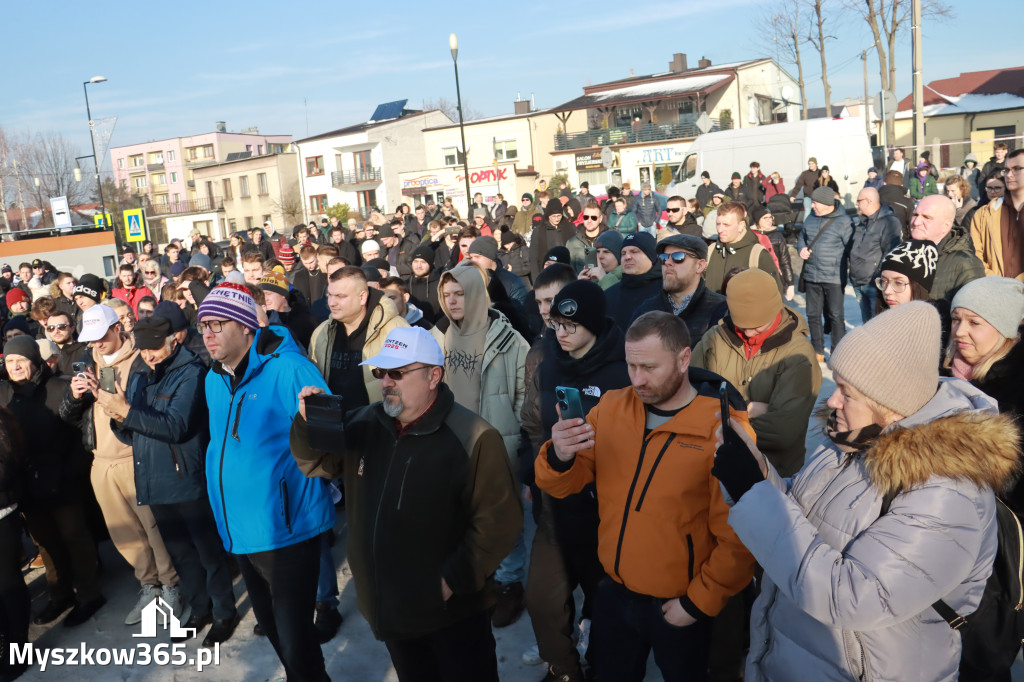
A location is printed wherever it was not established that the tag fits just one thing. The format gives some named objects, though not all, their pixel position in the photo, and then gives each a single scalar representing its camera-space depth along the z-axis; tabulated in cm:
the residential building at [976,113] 4288
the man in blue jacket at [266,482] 345
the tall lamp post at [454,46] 1984
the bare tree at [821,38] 3816
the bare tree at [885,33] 2956
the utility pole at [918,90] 1705
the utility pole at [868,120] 2244
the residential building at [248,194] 5984
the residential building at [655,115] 4425
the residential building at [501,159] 4862
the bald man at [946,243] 512
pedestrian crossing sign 1741
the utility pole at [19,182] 6506
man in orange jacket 262
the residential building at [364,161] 5459
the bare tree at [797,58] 4022
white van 2125
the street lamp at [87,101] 2659
